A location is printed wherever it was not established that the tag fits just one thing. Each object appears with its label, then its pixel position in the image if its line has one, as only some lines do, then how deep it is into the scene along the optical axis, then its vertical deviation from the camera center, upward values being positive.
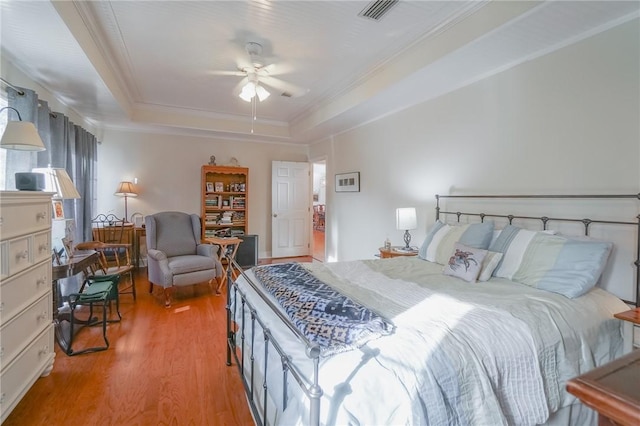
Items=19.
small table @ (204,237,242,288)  4.46 -0.58
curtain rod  2.32 +0.91
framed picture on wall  4.79 +0.38
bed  1.01 -0.54
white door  6.23 -0.07
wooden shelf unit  5.66 +0.08
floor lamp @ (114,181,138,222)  4.86 +0.21
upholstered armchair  3.60 -0.65
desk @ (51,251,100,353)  2.48 -0.62
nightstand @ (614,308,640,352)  1.50 -0.59
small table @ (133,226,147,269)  5.05 -0.65
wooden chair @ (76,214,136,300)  3.64 -0.55
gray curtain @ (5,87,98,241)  2.54 +0.56
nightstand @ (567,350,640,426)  0.62 -0.39
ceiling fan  2.91 +1.47
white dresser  1.61 -0.56
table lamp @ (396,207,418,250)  3.36 -0.14
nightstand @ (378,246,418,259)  3.33 -0.52
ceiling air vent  2.22 +1.48
